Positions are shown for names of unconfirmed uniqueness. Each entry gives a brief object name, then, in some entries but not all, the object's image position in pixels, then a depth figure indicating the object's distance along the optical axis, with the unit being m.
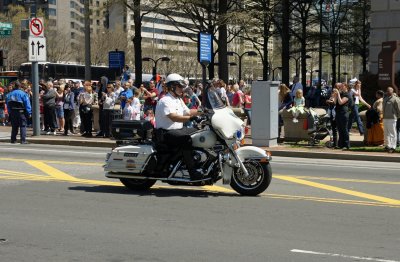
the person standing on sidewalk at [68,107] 21.67
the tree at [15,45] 73.81
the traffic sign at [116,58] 26.06
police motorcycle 9.69
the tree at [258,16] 30.43
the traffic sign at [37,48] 20.91
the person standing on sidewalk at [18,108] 19.28
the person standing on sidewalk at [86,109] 21.02
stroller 18.02
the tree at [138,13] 32.44
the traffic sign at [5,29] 35.25
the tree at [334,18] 57.50
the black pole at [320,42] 51.76
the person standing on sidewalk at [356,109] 19.67
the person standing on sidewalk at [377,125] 17.72
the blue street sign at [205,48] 19.17
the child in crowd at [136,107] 18.66
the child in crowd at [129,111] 18.58
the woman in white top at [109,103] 20.16
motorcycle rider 9.77
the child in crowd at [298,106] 18.77
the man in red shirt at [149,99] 20.39
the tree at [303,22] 48.50
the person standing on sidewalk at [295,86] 20.08
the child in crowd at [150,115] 18.03
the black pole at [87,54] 28.21
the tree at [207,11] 29.95
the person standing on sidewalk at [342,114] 17.14
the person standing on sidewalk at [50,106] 22.02
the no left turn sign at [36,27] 20.81
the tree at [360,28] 53.81
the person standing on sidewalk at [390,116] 16.55
